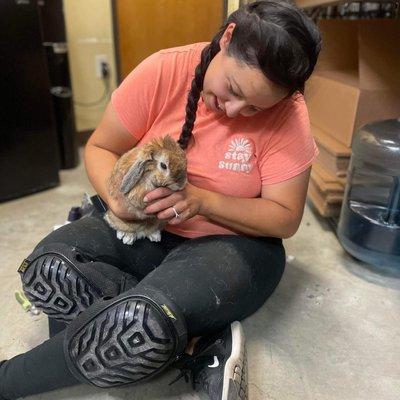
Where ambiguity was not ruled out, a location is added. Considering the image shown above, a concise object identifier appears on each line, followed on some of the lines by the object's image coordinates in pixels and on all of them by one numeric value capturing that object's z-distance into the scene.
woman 0.70
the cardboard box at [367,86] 1.43
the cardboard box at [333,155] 1.51
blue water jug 1.29
